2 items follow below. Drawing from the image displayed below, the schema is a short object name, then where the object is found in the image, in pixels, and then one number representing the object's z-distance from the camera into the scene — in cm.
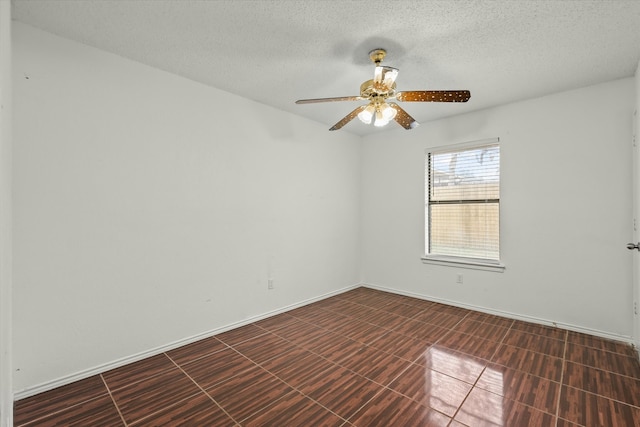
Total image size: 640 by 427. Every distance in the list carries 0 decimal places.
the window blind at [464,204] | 360
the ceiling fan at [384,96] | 210
